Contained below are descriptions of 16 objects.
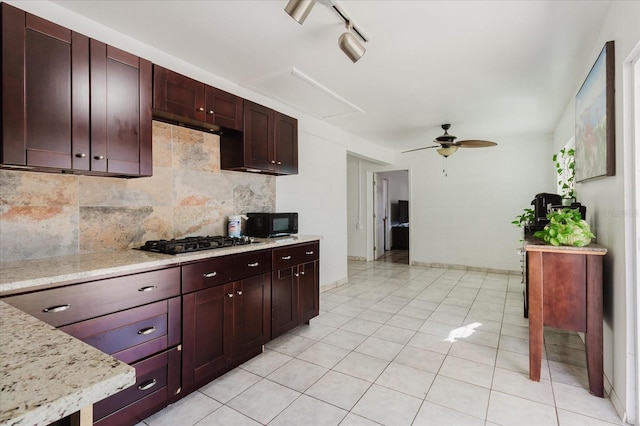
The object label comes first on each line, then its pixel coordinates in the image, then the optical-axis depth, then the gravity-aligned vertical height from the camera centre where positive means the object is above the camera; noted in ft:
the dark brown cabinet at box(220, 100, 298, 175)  9.69 +2.29
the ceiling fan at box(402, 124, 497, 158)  13.83 +3.25
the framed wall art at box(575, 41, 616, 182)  6.49 +2.24
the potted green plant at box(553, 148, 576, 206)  11.08 +1.65
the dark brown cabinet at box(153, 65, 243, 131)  7.54 +2.96
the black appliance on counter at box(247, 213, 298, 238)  10.27 -0.39
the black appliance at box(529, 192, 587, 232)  10.91 +0.21
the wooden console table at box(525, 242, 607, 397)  6.87 -1.95
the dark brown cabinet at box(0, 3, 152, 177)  5.33 +2.20
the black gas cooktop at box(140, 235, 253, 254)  6.95 -0.74
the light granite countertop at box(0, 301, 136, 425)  1.66 -1.01
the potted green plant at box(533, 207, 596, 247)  7.18 -0.45
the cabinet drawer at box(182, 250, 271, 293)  6.83 -1.37
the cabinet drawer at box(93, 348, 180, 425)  5.47 -3.42
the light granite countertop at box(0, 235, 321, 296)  4.69 -0.94
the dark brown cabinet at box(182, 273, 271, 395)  6.81 -2.79
